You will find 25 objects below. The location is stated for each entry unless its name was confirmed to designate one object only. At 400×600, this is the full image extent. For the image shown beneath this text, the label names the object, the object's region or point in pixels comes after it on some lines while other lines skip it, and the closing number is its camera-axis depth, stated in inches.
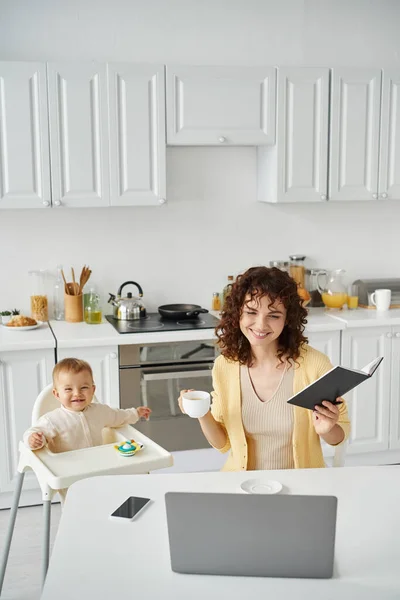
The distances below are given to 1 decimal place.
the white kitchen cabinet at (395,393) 160.1
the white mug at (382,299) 166.7
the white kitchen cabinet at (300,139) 154.9
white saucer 76.4
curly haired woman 93.3
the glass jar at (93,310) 154.5
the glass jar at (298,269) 170.9
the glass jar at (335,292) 168.2
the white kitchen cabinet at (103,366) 142.1
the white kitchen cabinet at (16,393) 140.6
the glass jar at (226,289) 165.0
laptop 58.3
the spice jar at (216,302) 168.7
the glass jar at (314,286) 172.7
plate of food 148.4
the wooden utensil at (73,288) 156.2
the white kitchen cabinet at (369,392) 158.1
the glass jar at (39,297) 157.1
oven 145.2
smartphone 72.1
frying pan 156.2
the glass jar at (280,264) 171.0
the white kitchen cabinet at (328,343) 155.2
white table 59.6
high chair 85.4
